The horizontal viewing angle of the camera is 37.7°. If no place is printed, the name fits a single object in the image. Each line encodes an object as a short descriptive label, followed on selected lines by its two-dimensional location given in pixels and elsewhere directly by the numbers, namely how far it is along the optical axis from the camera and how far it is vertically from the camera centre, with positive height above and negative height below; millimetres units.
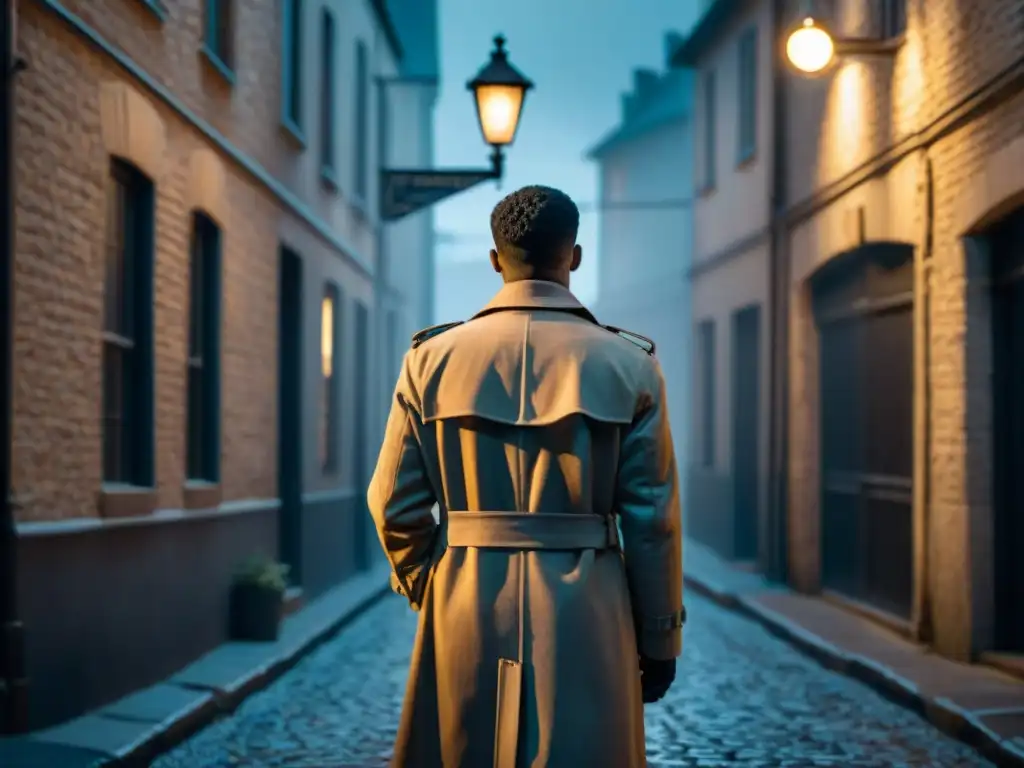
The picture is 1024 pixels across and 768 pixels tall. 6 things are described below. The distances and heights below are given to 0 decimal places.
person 3434 -199
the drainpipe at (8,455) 6559 -72
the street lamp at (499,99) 11688 +2664
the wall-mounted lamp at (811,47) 10312 +2720
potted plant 10523 -1180
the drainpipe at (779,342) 14703 +980
